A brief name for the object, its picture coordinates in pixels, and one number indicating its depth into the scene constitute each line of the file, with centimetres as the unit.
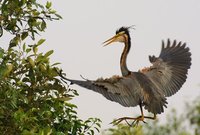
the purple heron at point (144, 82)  1962
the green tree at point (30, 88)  2058
